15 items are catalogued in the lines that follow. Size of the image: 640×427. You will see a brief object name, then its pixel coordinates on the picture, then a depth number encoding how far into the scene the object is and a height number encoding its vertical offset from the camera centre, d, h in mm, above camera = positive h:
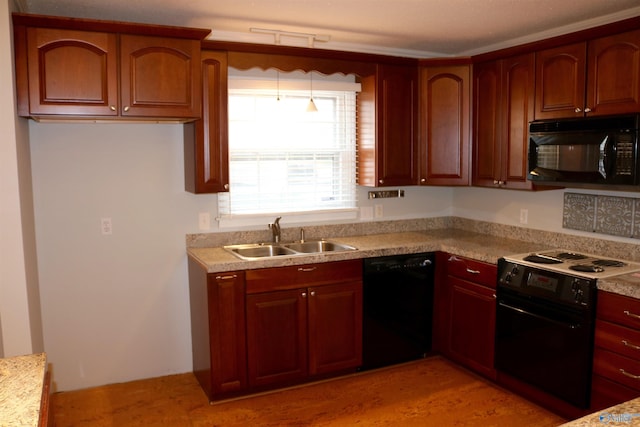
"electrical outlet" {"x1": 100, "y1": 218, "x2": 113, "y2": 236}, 3596 -363
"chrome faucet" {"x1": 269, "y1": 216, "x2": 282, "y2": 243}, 3916 -426
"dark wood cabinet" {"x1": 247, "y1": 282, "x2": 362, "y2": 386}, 3449 -1053
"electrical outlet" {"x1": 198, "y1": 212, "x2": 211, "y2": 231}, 3838 -357
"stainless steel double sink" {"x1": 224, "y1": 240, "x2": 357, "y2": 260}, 3834 -564
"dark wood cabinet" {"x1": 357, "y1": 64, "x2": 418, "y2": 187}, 4016 +308
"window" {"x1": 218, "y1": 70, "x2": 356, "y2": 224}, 3879 +140
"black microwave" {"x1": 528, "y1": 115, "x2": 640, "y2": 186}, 2953 +81
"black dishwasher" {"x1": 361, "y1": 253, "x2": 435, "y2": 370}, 3748 -976
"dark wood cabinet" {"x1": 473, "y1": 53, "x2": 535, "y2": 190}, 3604 +313
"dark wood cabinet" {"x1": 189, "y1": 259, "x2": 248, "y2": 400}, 3320 -984
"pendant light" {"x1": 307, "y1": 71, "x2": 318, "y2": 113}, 3783 +415
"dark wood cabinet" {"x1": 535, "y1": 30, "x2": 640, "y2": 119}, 2963 +499
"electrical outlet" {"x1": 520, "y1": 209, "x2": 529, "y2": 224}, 4047 -365
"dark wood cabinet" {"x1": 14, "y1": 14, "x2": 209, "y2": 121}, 2895 +553
